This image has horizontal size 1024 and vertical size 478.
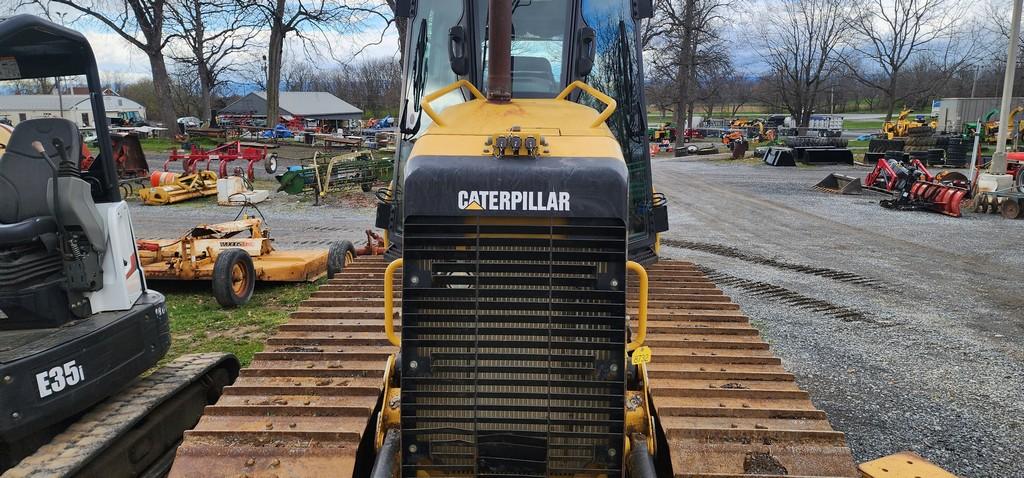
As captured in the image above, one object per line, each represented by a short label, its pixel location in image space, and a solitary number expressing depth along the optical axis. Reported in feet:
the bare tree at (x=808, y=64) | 172.65
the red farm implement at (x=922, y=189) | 54.24
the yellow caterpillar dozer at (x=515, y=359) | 8.89
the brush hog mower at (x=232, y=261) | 27.40
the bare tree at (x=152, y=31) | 110.63
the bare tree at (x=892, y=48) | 165.27
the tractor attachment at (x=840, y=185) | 67.67
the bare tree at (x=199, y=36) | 115.44
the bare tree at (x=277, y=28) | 111.04
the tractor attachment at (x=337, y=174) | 63.72
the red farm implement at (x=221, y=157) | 70.12
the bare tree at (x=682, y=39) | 132.98
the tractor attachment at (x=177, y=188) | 60.54
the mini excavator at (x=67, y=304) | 11.23
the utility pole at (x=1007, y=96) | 62.18
